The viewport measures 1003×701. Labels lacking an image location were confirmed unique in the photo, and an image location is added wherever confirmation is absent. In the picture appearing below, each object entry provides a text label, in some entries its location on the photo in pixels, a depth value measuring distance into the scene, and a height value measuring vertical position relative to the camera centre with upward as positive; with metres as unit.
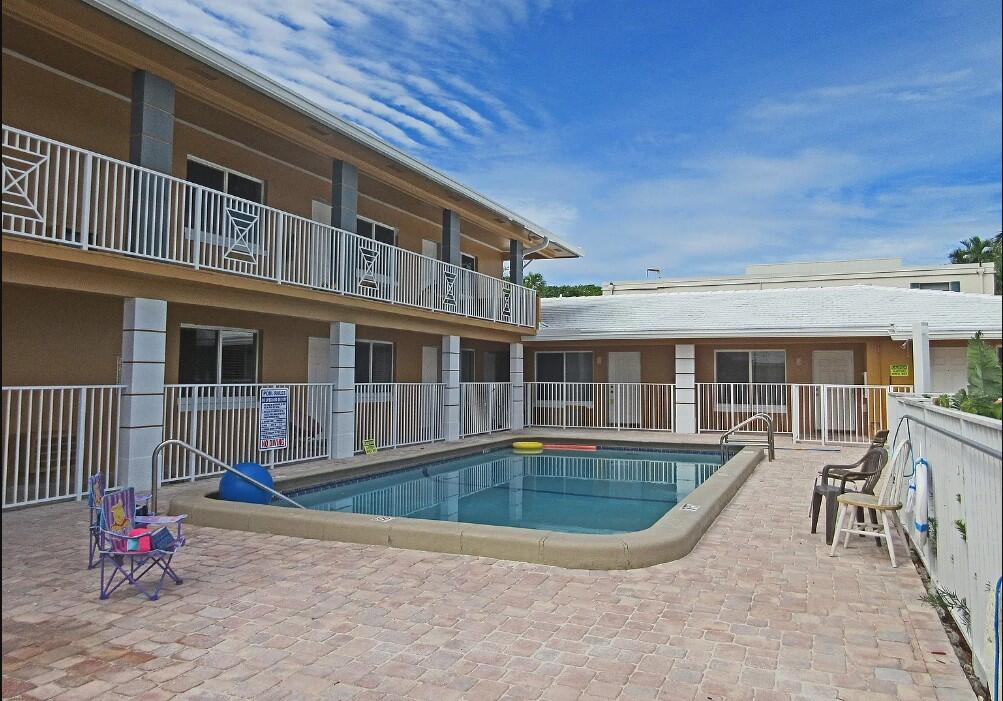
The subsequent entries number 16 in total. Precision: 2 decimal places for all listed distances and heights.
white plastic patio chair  6.25 -1.15
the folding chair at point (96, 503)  5.46 -0.99
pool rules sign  11.24 -0.57
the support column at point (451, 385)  16.56 +0.05
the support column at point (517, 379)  20.09 +0.24
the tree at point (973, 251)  53.83 +11.75
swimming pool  6.23 -1.66
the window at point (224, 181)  12.09 +3.98
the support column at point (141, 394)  8.98 -0.11
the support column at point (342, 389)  12.73 -0.05
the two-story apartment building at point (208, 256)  8.60 +2.19
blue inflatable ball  8.51 -1.35
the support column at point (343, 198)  12.84 +3.74
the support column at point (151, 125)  9.09 +3.69
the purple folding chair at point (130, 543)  5.12 -1.25
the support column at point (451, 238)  16.59 +3.83
